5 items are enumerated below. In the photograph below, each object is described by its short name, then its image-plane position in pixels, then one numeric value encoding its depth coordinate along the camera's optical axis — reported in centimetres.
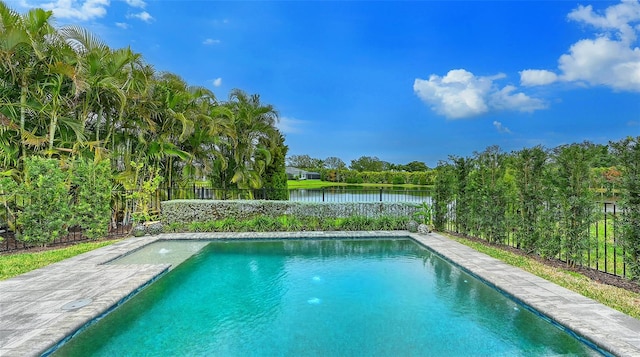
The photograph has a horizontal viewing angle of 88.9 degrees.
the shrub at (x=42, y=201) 671
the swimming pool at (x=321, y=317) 319
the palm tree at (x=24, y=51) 669
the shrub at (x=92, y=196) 763
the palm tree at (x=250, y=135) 1377
